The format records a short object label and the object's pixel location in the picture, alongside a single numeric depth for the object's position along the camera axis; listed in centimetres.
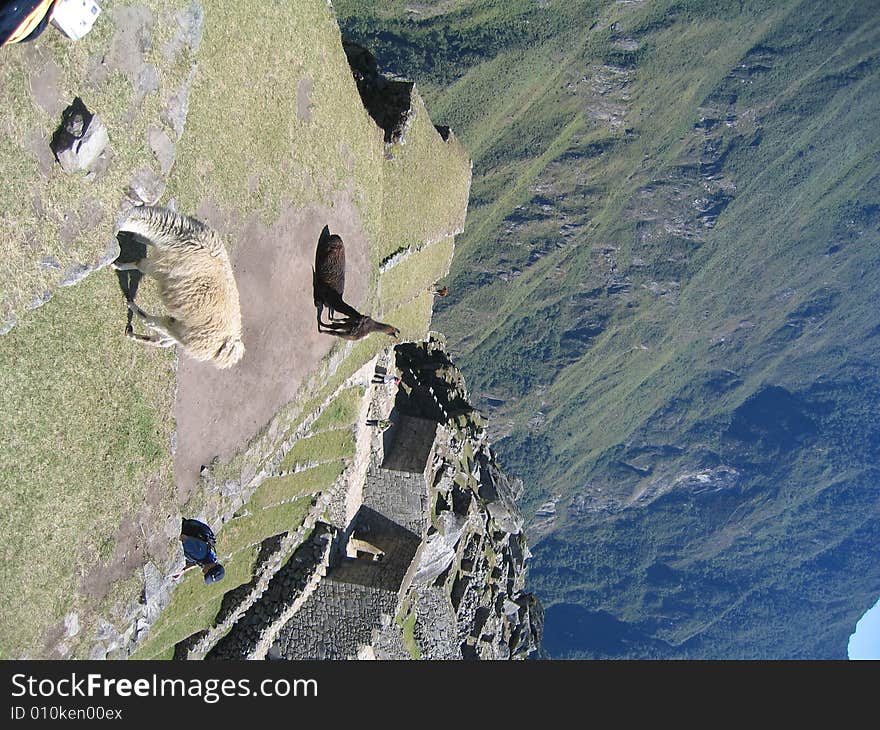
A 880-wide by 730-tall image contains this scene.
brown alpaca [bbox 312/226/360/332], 1523
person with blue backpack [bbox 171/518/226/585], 1249
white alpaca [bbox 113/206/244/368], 1033
